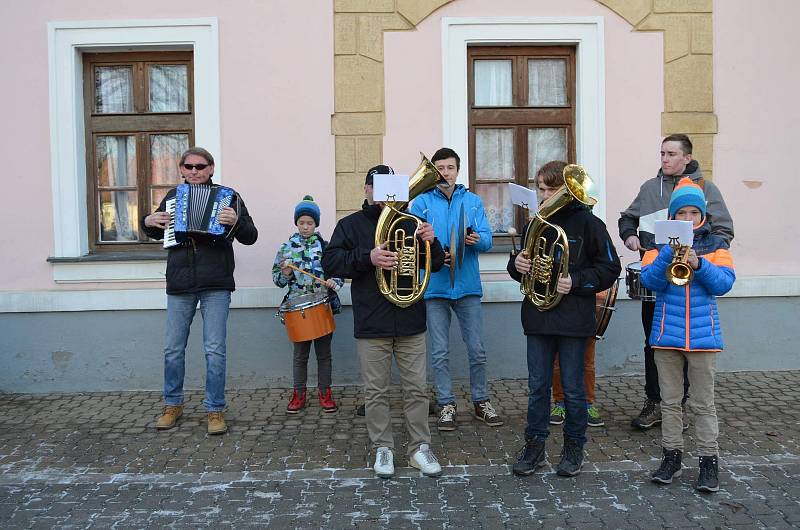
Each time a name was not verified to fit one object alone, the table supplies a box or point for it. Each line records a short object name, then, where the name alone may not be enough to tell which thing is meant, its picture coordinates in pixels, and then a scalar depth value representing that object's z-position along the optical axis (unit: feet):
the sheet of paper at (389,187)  15.89
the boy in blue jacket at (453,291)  19.97
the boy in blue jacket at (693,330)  15.28
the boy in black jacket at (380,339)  16.62
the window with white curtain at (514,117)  25.39
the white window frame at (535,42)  24.53
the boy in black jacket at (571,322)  16.24
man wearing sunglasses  19.99
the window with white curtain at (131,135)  25.30
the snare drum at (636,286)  18.79
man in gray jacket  18.15
